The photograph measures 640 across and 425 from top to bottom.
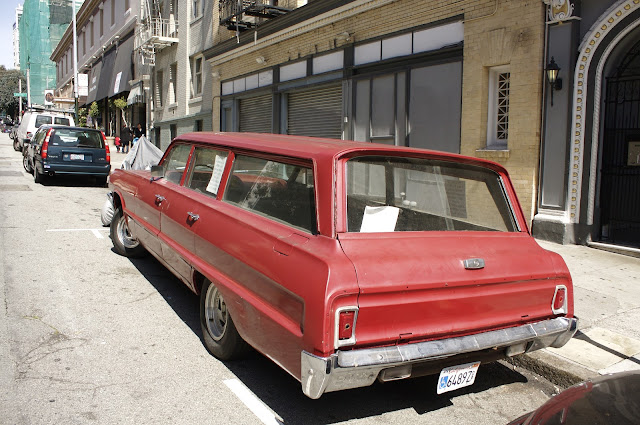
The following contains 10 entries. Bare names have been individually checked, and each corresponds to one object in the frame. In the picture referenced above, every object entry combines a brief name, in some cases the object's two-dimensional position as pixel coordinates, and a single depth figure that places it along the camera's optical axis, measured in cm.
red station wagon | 301
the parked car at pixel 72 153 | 1484
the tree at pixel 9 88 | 8806
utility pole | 3033
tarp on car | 1285
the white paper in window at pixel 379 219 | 345
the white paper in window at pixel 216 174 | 454
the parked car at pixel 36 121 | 2694
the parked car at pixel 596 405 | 208
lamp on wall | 854
